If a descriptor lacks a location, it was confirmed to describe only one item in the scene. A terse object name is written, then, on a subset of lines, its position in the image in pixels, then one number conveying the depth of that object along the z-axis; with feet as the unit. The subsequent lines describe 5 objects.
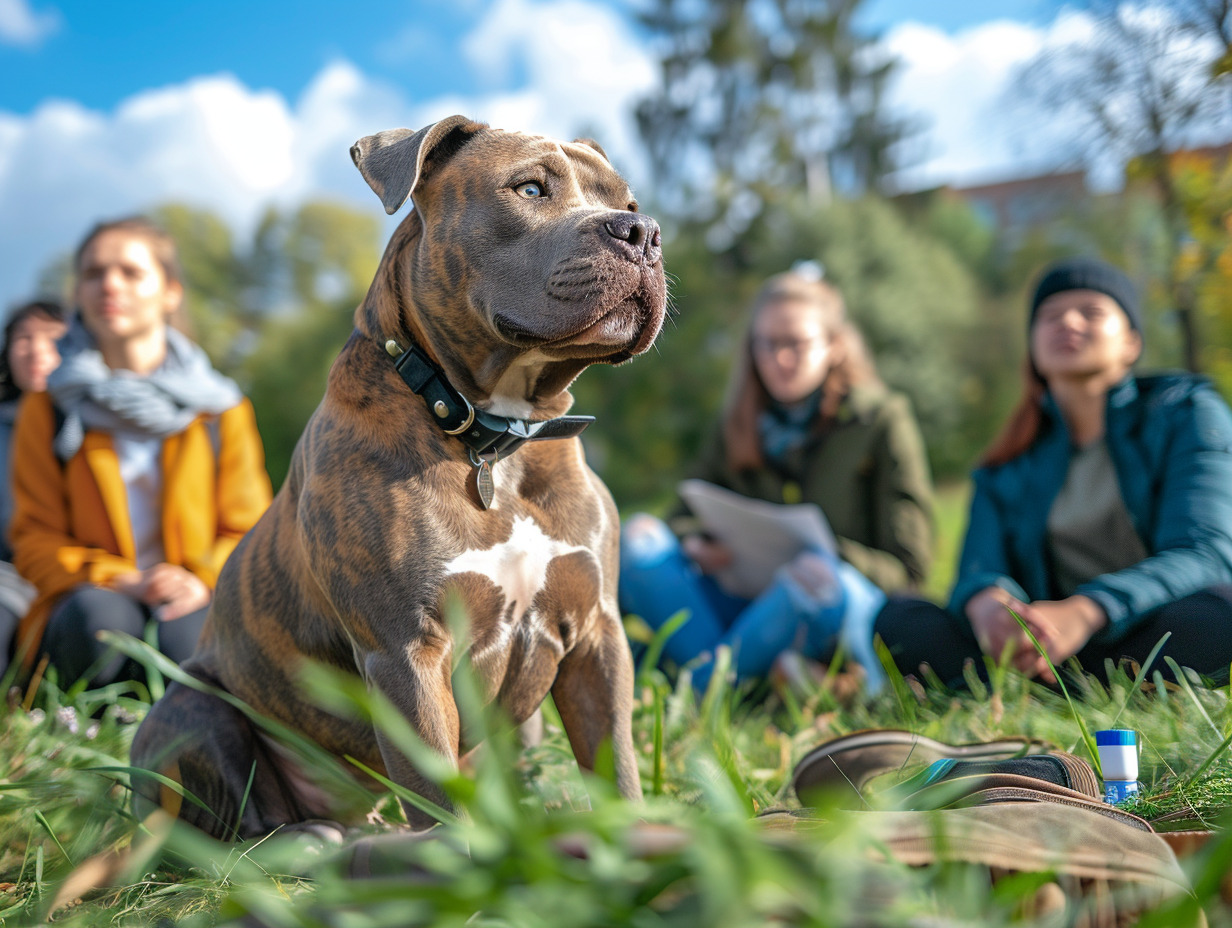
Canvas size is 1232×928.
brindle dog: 5.88
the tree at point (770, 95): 86.94
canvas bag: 2.92
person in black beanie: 9.12
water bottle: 5.36
